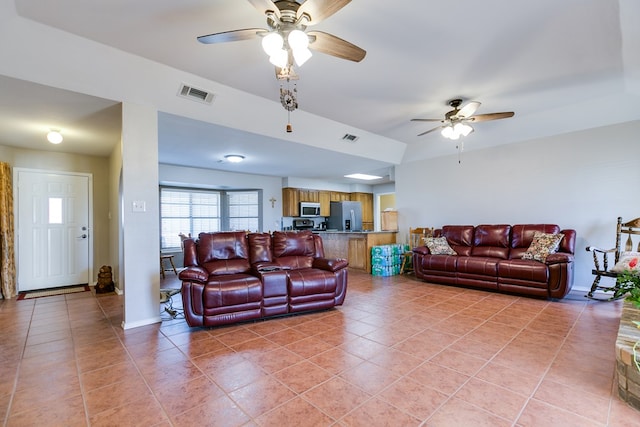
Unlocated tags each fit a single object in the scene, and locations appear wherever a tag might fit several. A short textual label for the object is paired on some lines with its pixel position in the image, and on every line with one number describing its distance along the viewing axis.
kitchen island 6.04
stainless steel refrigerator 6.61
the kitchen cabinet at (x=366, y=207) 9.55
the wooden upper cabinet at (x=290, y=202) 8.03
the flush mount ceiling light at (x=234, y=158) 5.49
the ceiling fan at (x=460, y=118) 3.69
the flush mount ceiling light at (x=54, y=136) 3.87
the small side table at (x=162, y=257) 6.04
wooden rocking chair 3.74
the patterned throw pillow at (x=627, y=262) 2.91
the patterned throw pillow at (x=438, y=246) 5.02
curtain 4.32
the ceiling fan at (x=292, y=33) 1.83
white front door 4.67
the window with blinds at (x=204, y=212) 7.16
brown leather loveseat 2.96
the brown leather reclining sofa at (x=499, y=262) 3.82
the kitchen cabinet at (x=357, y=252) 6.09
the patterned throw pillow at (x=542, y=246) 4.07
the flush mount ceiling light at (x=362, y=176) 7.81
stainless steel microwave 8.20
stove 8.48
